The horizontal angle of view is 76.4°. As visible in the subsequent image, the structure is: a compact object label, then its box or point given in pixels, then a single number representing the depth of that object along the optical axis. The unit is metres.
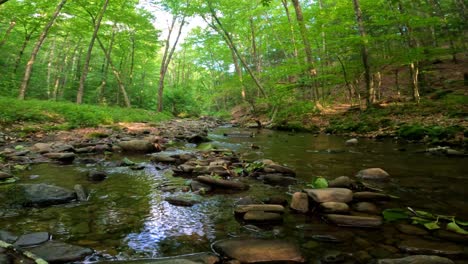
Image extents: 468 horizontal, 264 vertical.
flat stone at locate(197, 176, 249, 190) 4.06
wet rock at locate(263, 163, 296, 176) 4.85
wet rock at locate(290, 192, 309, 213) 3.18
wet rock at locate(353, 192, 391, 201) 3.46
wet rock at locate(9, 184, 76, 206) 3.26
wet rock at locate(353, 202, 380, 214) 3.11
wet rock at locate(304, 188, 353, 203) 3.24
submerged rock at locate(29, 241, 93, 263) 2.04
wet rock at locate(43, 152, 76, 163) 5.97
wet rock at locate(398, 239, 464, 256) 2.19
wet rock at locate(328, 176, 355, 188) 3.91
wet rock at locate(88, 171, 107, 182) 4.52
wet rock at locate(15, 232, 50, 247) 2.24
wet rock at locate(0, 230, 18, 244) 2.26
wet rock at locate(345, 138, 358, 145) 8.60
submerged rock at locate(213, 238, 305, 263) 2.14
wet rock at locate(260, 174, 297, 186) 4.36
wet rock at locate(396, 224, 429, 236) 2.55
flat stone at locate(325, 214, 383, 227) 2.77
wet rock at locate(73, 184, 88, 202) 3.50
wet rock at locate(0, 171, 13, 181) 4.20
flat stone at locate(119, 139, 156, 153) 7.50
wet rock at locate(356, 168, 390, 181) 4.57
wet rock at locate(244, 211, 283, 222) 2.88
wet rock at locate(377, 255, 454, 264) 1.96
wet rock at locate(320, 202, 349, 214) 3.04
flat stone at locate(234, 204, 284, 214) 3.06
